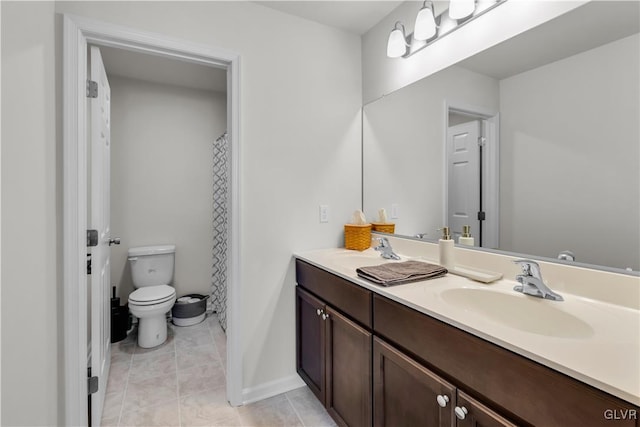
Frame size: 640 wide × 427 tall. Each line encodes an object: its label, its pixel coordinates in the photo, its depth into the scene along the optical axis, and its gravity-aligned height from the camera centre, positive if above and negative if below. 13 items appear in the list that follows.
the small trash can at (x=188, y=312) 2.92 -0.97
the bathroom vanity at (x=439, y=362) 0.64 -0.42
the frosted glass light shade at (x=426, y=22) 1.58 +1.00
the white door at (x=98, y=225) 1.54 -0.07
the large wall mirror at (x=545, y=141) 1.01 +0.29
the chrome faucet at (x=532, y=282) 1.05 -0.25
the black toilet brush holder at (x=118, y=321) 2.56 -0.93
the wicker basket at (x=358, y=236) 1.99 -0.17
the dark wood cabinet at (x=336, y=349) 1.28 -0.69
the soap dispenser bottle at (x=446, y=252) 1.44 -0.20
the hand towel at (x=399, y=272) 1.22 -0.26
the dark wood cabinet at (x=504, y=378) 0.61 -0.40
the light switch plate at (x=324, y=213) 2.04 -0.01
